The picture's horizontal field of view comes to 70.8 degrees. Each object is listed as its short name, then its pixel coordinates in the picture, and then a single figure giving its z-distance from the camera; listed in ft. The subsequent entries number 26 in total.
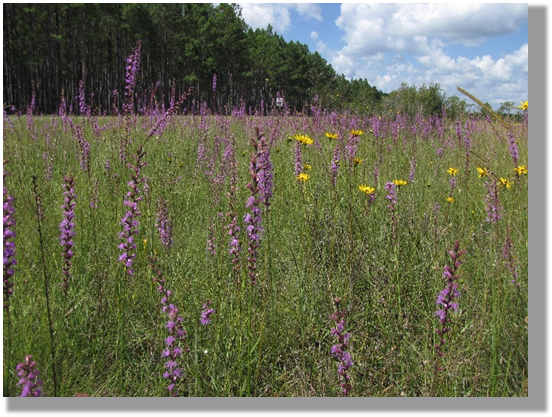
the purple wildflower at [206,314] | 5.30
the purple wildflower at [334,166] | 8.39
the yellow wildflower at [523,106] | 8.70
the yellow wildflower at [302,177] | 7.78
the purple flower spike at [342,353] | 4.14
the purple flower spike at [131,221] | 5.43
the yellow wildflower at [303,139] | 8.81
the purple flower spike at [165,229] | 6.73
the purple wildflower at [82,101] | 13.93
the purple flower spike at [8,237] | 3.72
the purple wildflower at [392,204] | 7.78
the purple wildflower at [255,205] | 4.48
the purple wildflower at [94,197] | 8.09
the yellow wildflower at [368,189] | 8.42
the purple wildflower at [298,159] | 8.06
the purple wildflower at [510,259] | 6.03
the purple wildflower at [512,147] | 8.26
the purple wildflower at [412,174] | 11.38
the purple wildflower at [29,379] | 3.45
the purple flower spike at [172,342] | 4.69
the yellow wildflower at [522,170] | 8.77
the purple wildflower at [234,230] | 5.25
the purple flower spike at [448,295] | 4.03
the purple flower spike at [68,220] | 4.63
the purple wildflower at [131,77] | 9.22
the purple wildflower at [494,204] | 7.22
